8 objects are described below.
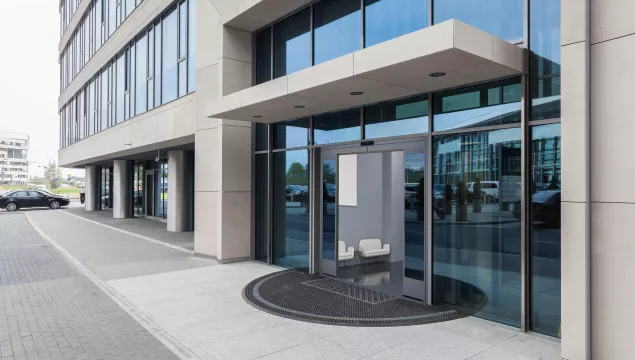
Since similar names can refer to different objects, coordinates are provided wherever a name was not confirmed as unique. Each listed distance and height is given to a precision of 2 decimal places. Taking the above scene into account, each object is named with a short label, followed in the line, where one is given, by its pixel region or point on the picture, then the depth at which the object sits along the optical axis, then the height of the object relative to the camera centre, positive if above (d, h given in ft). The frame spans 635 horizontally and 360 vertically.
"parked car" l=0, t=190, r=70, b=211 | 96.07 -4.62
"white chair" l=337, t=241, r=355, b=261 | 32.01 -5.44
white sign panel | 38.83 +0.10
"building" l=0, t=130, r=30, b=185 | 367.04 +20.70
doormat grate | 20.10 -6.40
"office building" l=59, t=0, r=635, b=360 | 14.43 +1.84
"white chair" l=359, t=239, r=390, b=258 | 34.86 -5.62
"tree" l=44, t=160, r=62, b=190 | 292.40 +4.09
